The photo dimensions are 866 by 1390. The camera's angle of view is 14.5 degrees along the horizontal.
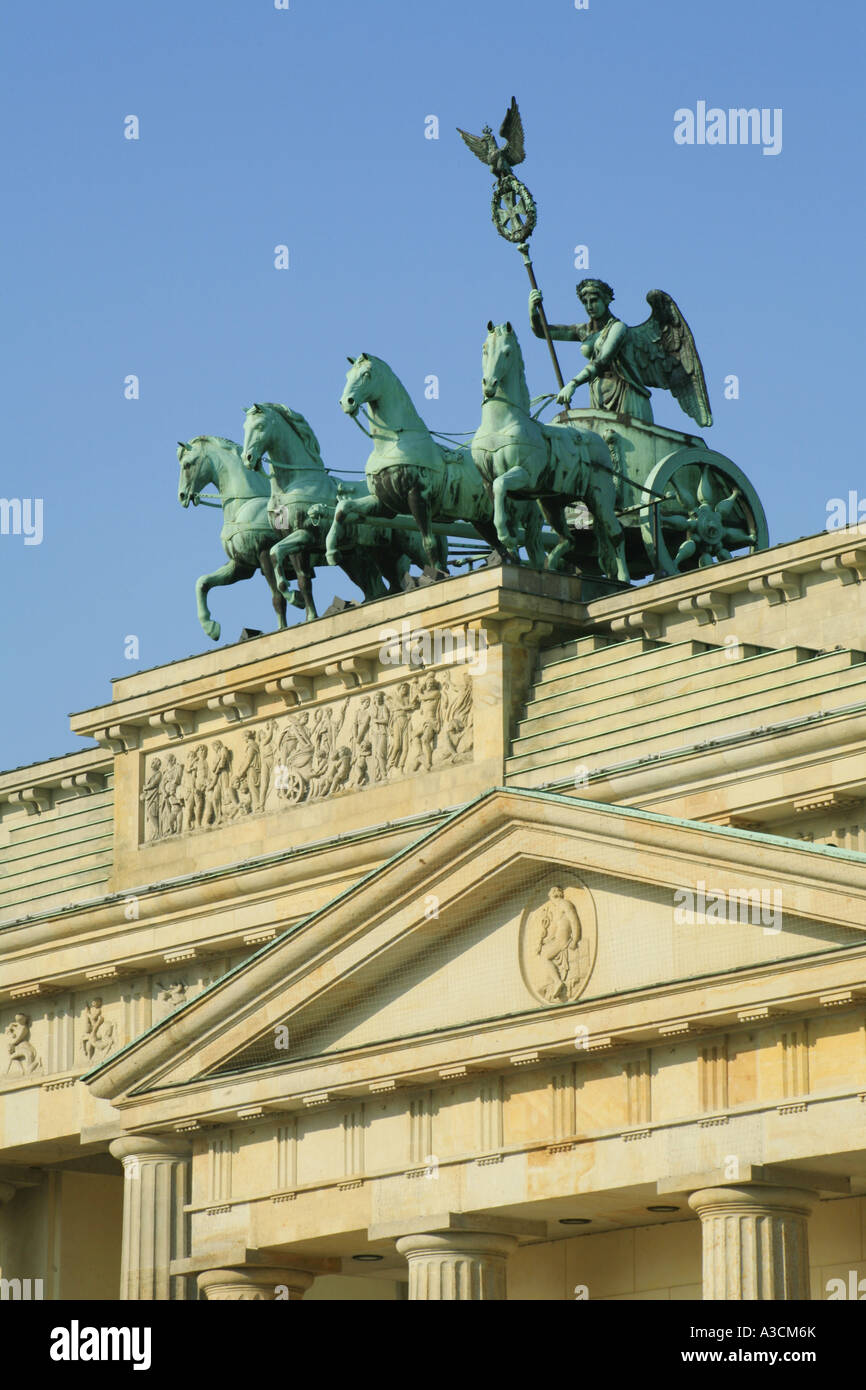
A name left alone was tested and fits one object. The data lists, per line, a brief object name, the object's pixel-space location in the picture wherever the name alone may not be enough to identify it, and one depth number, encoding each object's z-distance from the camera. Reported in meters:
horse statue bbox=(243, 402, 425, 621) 51.59
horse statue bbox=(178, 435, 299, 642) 52.59
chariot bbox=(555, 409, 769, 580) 51.22
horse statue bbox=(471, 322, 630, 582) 49.00
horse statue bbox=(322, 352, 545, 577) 49.59
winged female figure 54.62
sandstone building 33.53
